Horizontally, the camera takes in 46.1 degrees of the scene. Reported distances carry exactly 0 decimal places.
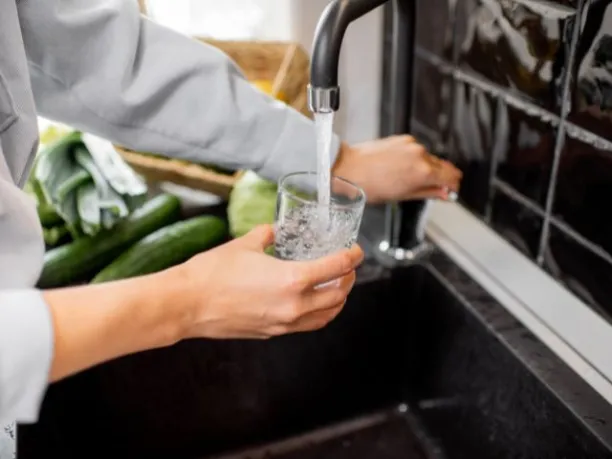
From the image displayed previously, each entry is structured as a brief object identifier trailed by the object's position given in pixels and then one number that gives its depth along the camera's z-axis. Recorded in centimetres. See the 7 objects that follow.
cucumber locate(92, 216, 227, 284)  79
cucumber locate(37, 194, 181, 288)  79
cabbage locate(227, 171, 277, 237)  82
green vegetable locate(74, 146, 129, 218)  79
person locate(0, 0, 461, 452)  47
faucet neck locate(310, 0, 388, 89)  57
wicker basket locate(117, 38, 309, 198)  91
